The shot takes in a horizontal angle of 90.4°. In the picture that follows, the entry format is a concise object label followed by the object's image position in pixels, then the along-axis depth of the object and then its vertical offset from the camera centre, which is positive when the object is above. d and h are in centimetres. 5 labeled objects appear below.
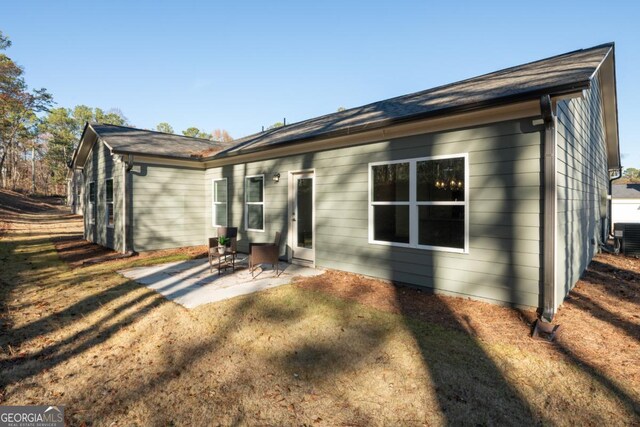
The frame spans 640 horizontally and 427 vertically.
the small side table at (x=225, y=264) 676 -128
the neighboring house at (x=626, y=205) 2180 +25
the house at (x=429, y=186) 444 +48
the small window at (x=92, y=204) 1187 +24
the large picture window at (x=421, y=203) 515 +11
